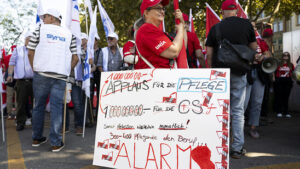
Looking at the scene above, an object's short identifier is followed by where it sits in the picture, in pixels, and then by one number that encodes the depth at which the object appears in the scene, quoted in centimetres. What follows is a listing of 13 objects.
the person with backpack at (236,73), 403
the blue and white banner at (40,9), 520
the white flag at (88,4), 644
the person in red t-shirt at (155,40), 280
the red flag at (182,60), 303
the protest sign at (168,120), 264
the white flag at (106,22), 695
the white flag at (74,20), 549
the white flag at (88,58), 579
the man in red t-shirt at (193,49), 496
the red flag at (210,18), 691
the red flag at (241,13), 673
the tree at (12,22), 3222
